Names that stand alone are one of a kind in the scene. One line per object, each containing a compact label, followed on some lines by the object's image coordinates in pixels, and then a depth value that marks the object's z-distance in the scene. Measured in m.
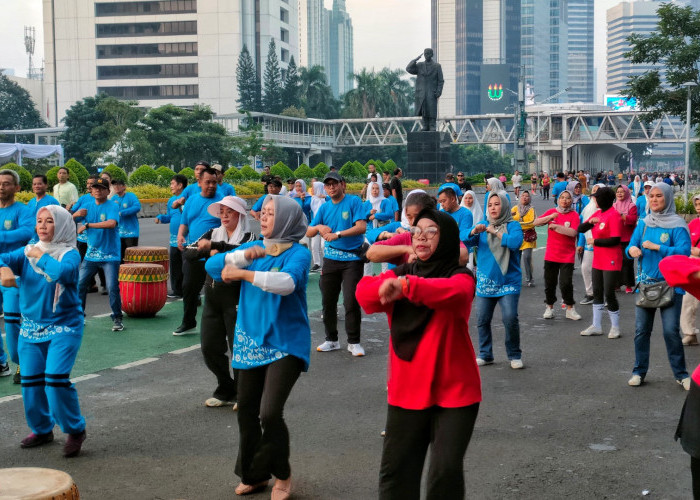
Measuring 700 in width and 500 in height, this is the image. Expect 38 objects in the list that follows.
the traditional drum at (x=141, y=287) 11.92
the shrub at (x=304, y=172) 53.10
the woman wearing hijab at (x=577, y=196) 15.79
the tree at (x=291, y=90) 108.44
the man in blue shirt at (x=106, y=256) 11.12
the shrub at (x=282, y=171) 49.69
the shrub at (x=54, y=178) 29.65
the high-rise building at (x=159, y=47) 116.56
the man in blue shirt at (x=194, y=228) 10.54
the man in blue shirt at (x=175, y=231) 12.82
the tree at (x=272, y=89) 107.56
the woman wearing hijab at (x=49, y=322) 6.24
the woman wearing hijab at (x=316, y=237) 17.33
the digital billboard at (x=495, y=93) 187.10
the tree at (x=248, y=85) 106.31
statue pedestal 45.25
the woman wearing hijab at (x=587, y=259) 12.91
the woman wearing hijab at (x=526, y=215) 14.73
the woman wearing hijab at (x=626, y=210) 12.43
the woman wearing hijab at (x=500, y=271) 9.15
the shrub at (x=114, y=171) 35.97
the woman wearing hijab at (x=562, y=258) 12.18
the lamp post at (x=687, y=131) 29.62
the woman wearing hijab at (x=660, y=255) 8.09
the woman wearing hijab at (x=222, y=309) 6.61
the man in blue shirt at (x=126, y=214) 13.96
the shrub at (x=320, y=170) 54.74
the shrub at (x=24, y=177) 32.25
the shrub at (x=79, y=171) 36.31
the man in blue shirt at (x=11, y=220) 9.02
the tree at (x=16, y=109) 99.69
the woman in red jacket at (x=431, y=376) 4.18
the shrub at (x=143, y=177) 42.50
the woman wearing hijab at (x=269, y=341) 5.35
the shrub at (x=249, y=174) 49.79
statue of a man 38.66
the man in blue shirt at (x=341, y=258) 9.86
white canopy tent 44.84
